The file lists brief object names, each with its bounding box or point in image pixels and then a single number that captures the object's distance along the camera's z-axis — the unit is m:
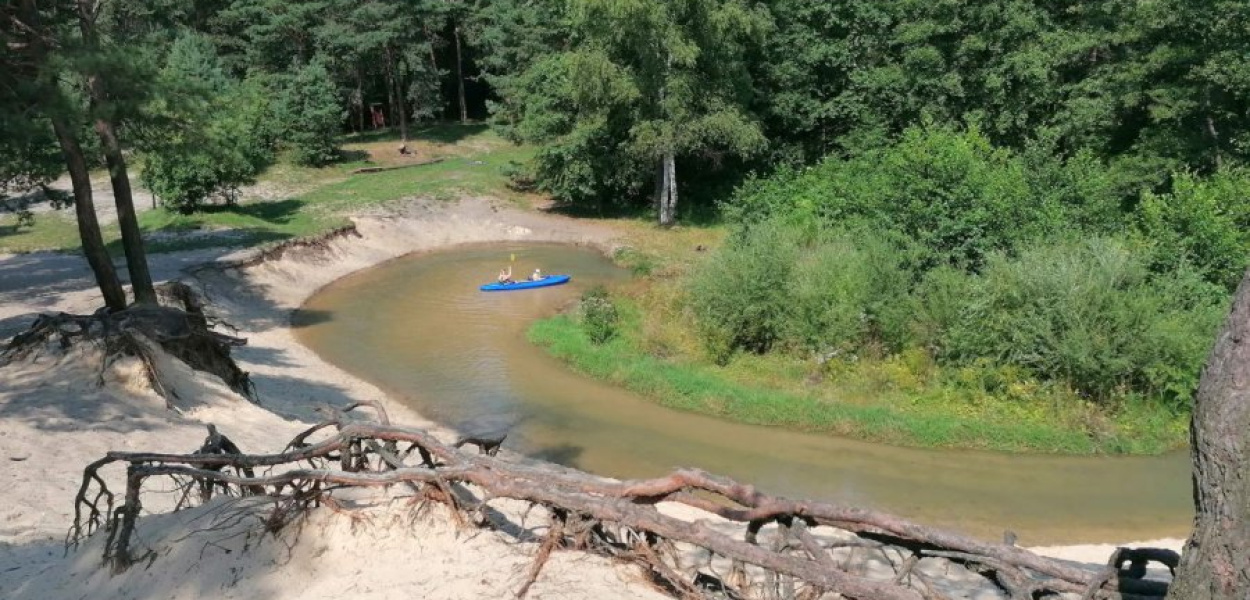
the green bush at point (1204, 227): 19.11
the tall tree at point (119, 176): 14.44
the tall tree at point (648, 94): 32.69
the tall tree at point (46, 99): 11.22
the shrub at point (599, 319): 22.36
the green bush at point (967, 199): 20.36
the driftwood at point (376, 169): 43.06
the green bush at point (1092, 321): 16.97
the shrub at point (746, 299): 20.16
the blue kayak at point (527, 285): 28.59
